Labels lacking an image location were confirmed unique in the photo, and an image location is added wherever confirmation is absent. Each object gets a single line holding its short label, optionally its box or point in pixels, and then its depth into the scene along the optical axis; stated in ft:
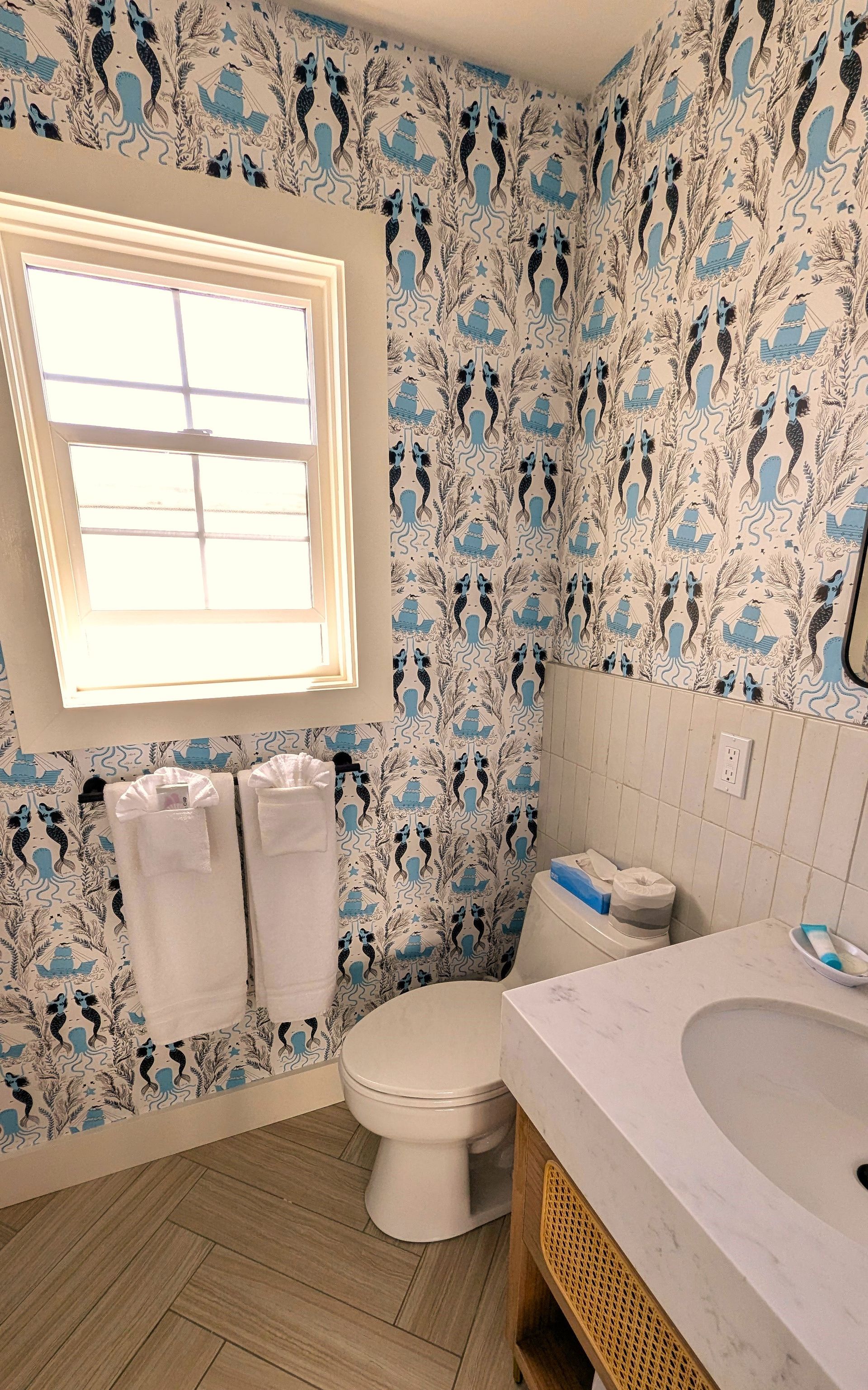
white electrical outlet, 3.79
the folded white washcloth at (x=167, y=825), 4.21
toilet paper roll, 4.16
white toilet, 4.16
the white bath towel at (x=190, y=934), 4.36
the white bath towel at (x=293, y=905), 4.61
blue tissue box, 4.48
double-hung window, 4.08
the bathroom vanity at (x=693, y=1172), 1.84
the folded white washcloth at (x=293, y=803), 4.54
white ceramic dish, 3.08
